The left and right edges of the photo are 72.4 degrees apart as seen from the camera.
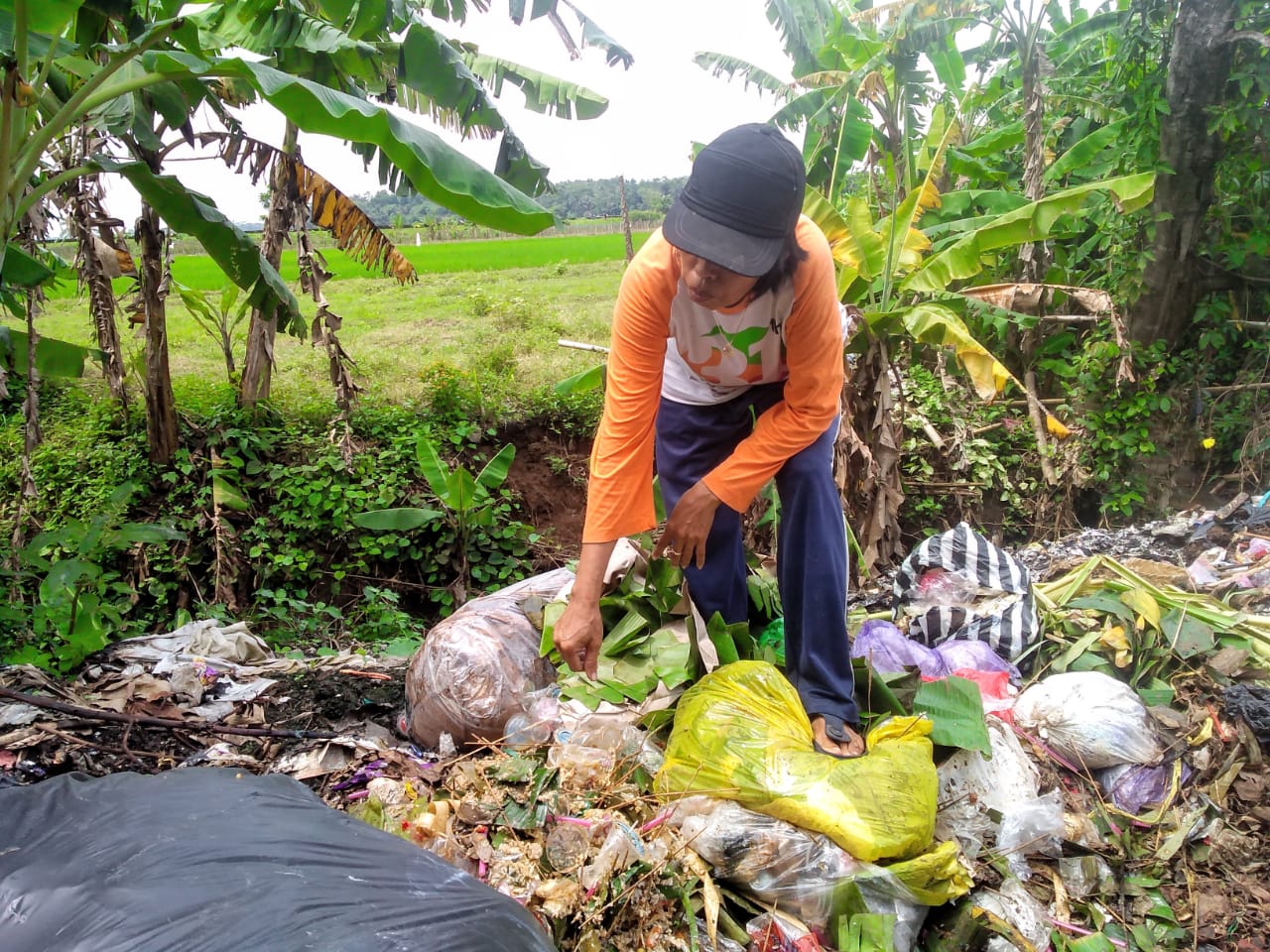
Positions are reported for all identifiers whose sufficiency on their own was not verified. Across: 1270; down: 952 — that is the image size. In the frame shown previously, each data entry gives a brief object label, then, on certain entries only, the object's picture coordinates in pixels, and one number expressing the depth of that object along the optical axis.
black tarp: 1.03
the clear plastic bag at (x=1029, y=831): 2.00
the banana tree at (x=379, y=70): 3.50
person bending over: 1.63
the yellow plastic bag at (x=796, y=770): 1.72
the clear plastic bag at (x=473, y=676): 2.20
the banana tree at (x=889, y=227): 4.10
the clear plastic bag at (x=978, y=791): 2.02
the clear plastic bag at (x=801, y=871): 1.67
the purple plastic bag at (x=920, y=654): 2.51
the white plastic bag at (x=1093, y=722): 2.31
